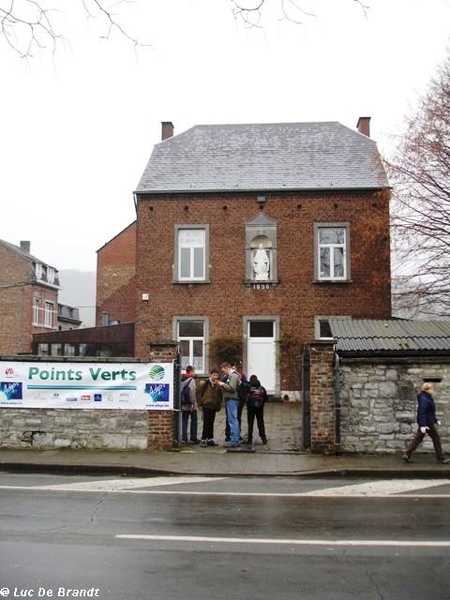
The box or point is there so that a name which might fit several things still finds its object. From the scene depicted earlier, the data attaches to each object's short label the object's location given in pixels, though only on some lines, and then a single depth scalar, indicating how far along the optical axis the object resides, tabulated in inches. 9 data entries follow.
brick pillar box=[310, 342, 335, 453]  502.9
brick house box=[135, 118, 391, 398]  919.7
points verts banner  514.3
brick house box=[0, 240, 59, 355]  1792.6
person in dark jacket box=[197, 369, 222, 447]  534.0
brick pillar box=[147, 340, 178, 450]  509.7
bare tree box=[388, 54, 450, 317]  810.8
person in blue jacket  462.0
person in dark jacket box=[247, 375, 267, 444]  525.7
